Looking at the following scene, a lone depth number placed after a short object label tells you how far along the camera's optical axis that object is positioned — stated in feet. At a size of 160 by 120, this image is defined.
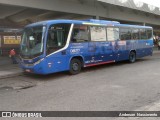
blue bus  38.99
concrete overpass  56.98
